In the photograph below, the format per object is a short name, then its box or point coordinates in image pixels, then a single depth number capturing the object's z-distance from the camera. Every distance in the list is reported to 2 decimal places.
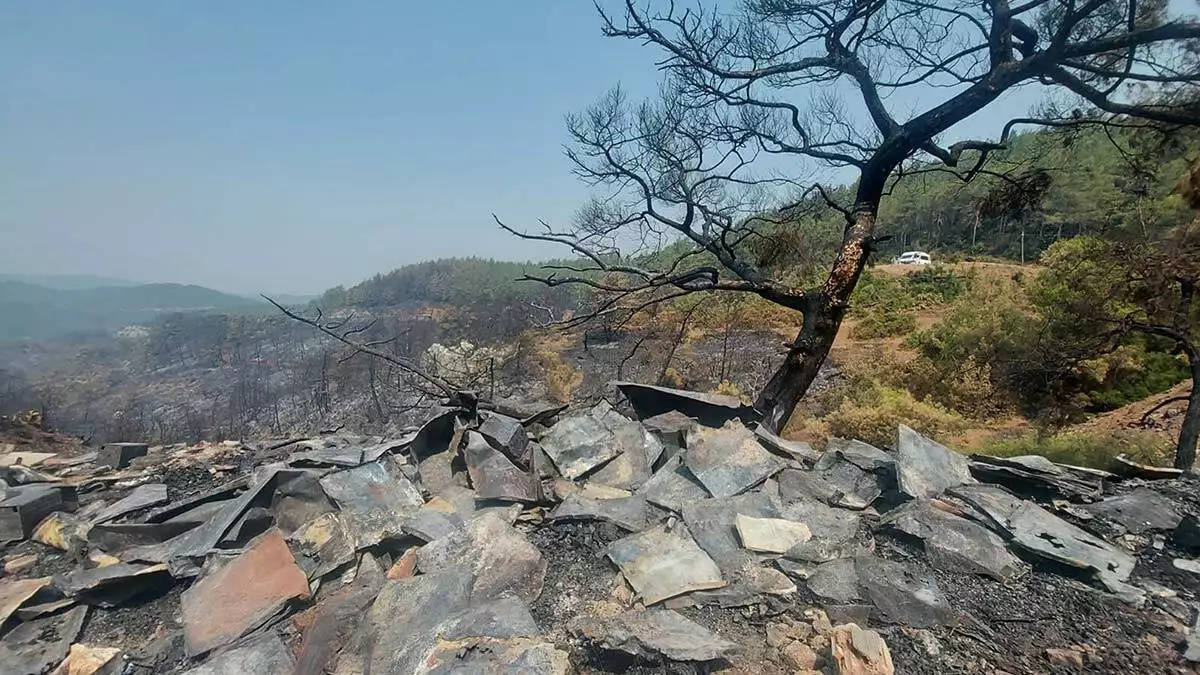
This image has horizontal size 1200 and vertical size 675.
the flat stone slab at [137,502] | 3.49
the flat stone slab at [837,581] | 2.46
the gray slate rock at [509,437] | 3.63
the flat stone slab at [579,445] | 3.78
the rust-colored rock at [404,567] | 2.69
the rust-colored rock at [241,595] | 2.33
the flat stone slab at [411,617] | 1.98
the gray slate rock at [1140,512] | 3.10
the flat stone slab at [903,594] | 2.32
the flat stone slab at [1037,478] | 3.57
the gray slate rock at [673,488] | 3.27
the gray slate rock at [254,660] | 2.07
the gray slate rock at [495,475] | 3.34
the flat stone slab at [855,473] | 3.39
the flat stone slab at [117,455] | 4.93
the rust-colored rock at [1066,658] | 2.06
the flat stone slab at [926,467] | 3.33
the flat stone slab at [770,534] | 2.80
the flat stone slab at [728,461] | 3.38
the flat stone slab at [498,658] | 1.88
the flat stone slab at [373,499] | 2.98
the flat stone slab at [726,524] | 2.72
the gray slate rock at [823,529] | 2.77
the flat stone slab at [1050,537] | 2.66
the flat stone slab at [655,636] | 2.02
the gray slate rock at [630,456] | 3.71
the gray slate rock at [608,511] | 3.08
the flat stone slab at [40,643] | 2.31
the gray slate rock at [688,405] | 4.60
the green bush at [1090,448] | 6.80
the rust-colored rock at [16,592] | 2.61
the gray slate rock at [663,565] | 2.51
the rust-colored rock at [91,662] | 2.26
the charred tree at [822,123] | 3.97
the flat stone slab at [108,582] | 2.70
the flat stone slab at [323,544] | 2.76
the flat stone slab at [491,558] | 2.54
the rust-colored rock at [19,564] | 3.12
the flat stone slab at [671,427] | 4.09
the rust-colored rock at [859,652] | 1.94
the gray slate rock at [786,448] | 3.94
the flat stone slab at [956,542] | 2.67
